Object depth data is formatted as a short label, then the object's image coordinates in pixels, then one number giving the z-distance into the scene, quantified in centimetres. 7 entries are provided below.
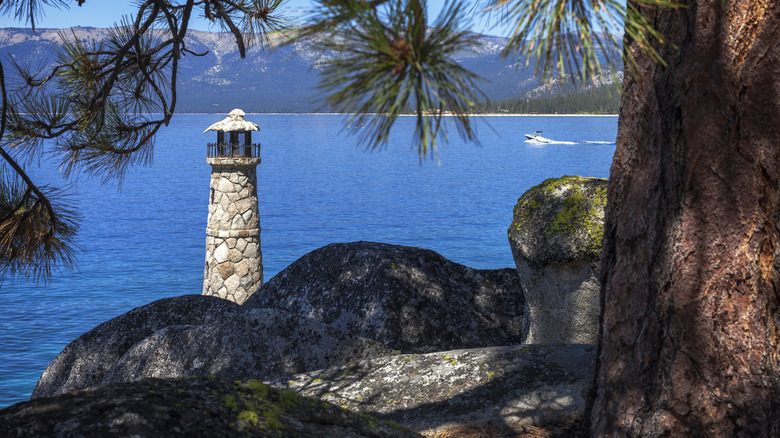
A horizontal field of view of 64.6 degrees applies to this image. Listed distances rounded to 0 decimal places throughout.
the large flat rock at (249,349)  619
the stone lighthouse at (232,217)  1722
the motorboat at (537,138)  15150
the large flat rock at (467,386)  450
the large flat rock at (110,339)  808
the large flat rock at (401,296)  824
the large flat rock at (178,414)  228
